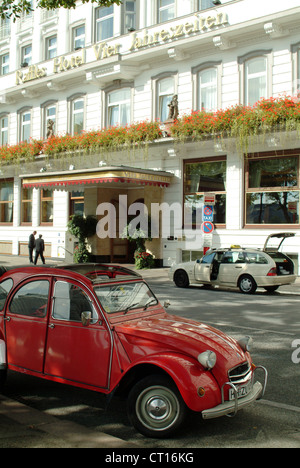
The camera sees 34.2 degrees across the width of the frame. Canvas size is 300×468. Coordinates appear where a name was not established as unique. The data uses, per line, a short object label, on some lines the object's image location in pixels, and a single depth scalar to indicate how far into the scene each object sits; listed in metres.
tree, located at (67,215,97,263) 24.16
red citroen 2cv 4.44
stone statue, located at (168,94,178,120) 22.20
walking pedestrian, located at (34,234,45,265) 23.61
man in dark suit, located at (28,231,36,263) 24.72
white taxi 14.92
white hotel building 19.94
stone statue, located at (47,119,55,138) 27.42
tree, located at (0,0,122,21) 12.38
